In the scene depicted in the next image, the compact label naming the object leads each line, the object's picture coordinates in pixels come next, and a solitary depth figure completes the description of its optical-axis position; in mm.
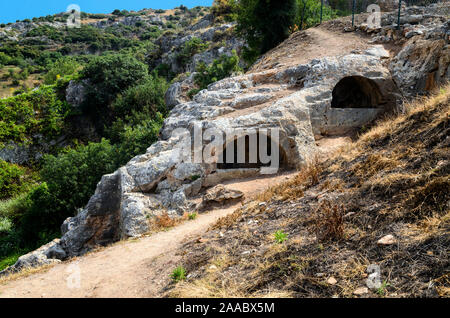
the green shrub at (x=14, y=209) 17516
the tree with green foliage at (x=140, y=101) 26422
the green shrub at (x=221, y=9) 40400
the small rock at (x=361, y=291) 3287
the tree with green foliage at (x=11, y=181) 20828
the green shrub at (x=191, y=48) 34656
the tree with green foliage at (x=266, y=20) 20016
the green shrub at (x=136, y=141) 16000
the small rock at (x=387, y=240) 3846
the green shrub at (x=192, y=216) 9148
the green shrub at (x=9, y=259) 13405
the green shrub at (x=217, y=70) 21891
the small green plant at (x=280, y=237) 4930
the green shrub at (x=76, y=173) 15602
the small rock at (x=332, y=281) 3582
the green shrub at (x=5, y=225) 16734
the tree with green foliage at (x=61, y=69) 38156
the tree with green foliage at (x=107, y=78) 28078
